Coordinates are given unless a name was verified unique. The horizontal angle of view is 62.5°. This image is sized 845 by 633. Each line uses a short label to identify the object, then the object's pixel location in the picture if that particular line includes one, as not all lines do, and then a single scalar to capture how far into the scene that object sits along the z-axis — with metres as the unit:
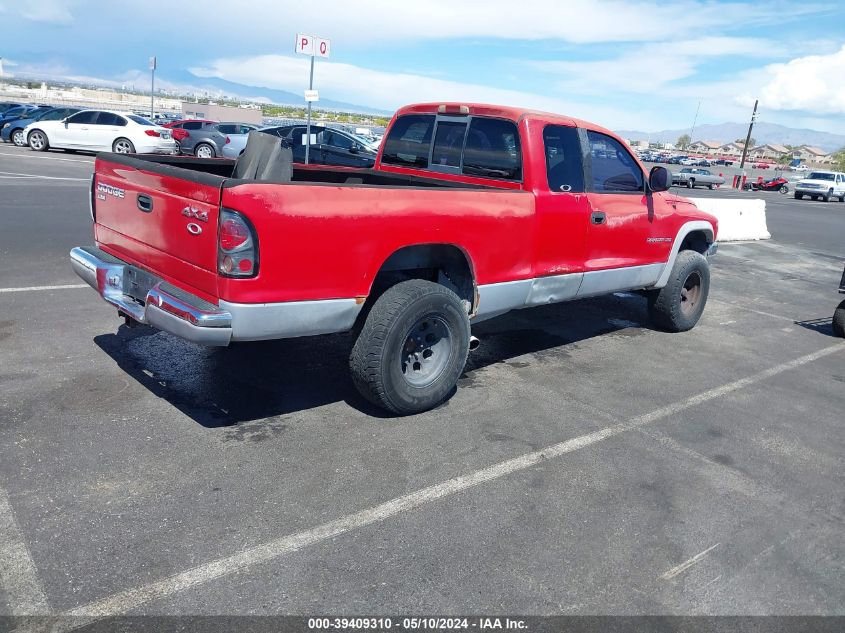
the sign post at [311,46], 13.86
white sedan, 22.09
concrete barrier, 15.62
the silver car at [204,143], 23.47
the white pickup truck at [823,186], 38.31
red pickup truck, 3.73
